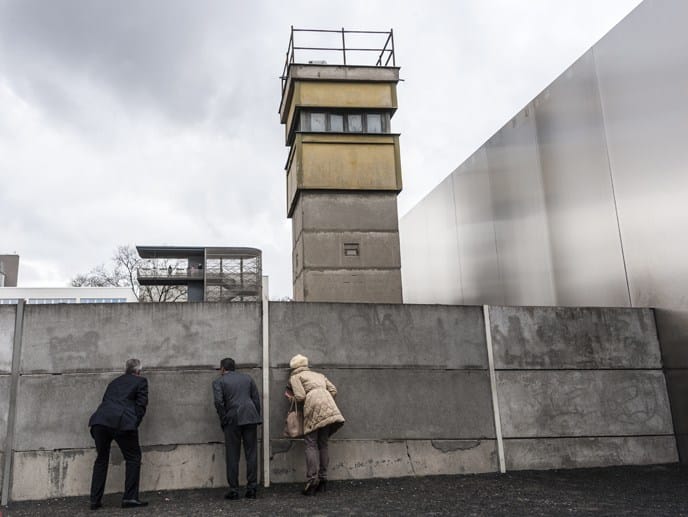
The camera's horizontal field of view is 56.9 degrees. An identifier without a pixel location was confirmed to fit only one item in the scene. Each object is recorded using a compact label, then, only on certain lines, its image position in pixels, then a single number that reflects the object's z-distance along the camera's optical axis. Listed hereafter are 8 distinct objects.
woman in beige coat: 7.19
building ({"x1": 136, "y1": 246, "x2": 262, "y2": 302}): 33.56
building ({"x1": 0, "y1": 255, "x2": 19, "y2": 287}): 69.06
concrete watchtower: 16.43
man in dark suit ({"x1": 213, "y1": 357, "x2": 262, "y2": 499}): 7.04
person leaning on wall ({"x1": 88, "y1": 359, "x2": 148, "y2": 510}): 6.75
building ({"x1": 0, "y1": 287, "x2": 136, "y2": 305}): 48.00
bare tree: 40.97
